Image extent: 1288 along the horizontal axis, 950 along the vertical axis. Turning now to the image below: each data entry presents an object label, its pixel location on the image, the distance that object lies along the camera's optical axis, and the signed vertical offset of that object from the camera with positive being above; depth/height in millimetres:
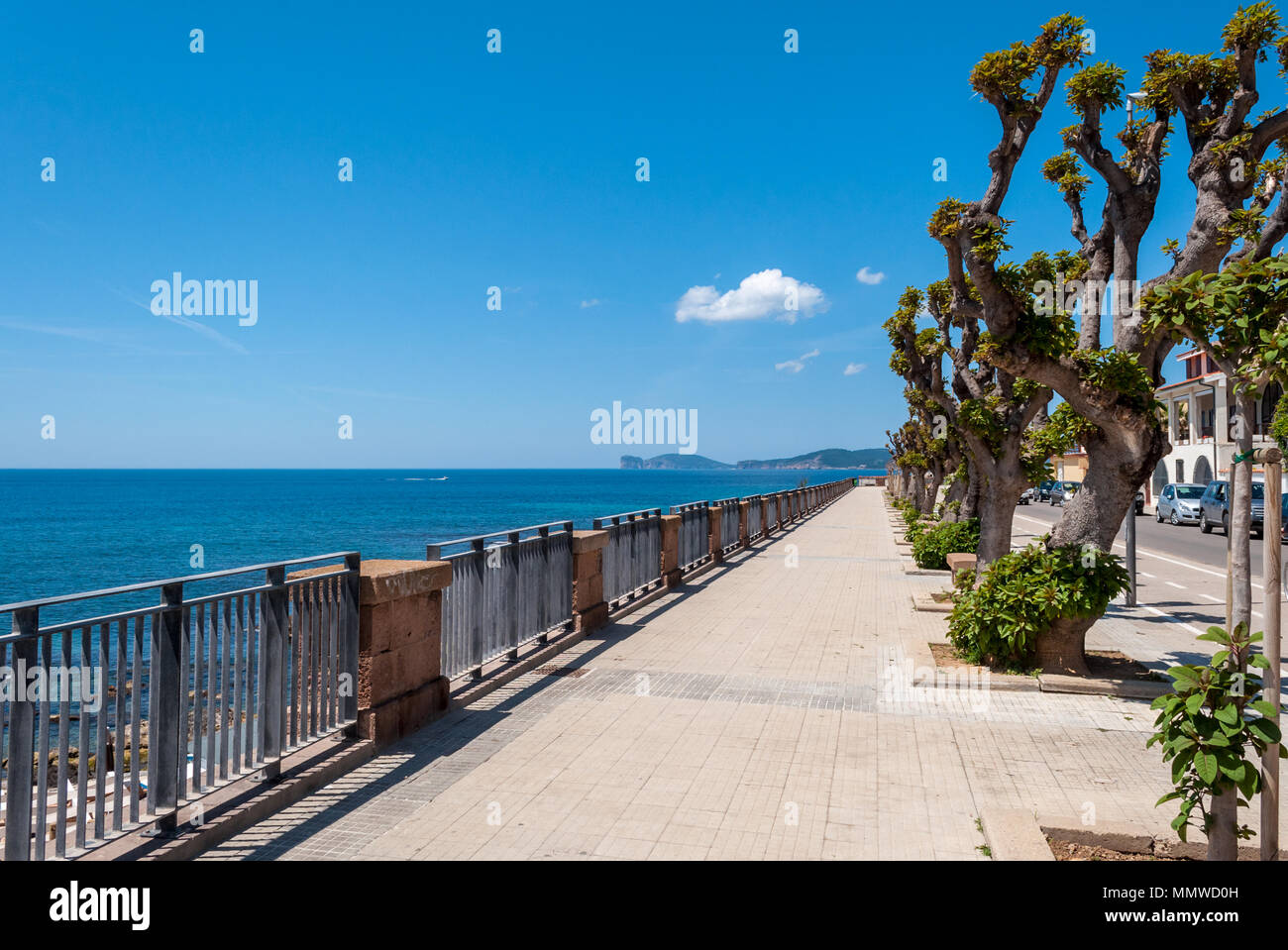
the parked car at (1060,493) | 50462 -1381
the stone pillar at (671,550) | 14930 -1354
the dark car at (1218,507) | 27859 -1268
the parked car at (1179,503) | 32438 -1305
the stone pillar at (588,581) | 10586 -1343
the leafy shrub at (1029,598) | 8391 -1273
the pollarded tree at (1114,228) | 8383 +2490
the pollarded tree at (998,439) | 11844 +466
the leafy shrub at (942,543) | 16797 -1447
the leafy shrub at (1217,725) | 3578 -1105
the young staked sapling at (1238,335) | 3760 +641
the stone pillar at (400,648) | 6090 -1295
